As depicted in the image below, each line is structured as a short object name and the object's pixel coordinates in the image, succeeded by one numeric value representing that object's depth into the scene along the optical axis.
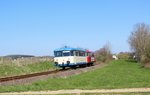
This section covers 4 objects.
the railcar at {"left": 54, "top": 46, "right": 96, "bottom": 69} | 35.16
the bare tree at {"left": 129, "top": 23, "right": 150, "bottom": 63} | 75.49
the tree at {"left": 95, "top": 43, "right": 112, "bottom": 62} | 86.39
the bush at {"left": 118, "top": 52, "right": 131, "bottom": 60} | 124.47
